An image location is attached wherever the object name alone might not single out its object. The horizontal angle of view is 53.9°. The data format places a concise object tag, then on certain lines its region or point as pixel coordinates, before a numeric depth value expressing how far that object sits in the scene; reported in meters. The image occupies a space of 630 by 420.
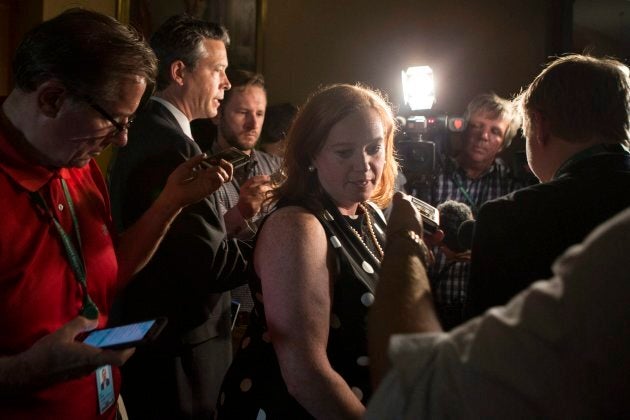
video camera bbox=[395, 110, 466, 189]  3.00
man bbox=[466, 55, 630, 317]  1.31
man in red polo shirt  1.08
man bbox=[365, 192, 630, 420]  0.53
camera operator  3.41
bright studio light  3.40
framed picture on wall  3.82
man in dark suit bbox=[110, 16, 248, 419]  1.78
